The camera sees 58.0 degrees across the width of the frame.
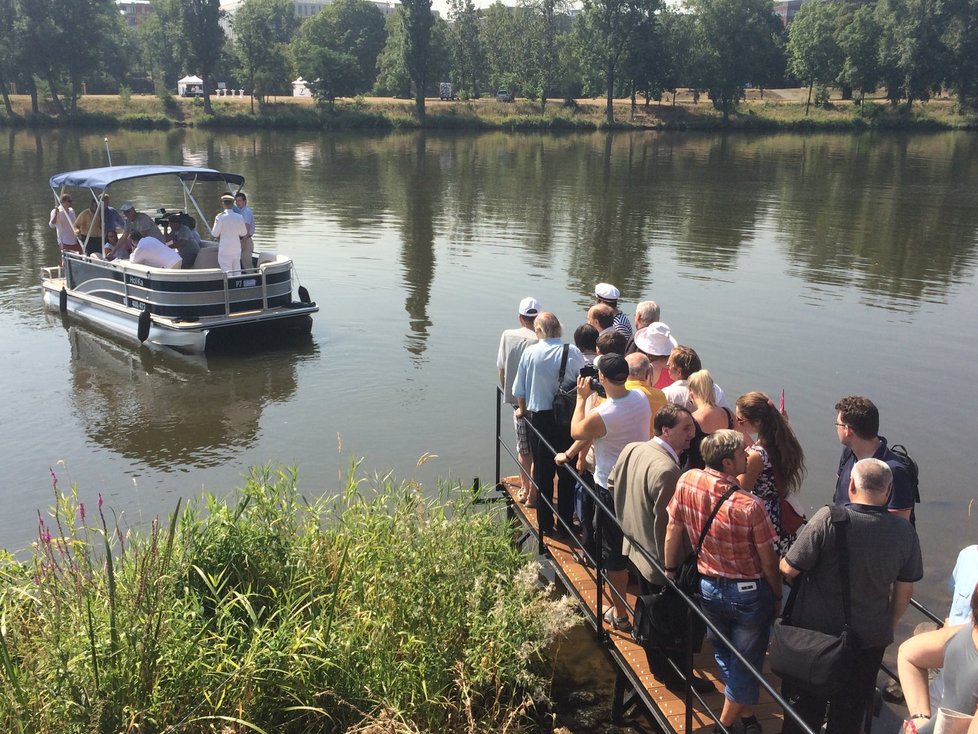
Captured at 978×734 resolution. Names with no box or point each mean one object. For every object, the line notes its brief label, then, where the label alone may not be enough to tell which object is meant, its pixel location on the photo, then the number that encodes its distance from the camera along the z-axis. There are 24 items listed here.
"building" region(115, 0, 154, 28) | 174.88
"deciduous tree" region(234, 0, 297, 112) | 82.69
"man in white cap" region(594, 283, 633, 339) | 7.91
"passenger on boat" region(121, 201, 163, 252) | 14.27
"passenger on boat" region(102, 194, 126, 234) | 15.13
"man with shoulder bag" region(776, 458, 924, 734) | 3.97
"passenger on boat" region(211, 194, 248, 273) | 13.39
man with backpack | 4.64
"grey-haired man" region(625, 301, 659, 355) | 7.36
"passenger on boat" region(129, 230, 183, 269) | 13.66
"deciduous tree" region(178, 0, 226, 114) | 78.75
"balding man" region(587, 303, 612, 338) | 7.28
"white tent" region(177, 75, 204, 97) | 89.83
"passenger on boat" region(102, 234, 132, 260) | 14.43
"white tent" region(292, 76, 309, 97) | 100.50
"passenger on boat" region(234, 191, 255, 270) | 14.20
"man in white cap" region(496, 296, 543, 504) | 7.40
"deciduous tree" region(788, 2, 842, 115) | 80.19
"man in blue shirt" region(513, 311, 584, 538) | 6.68
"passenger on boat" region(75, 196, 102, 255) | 15.27
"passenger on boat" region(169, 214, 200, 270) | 14.34
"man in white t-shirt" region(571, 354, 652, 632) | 5.50
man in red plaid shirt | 4.36
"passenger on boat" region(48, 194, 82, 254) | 16.02
